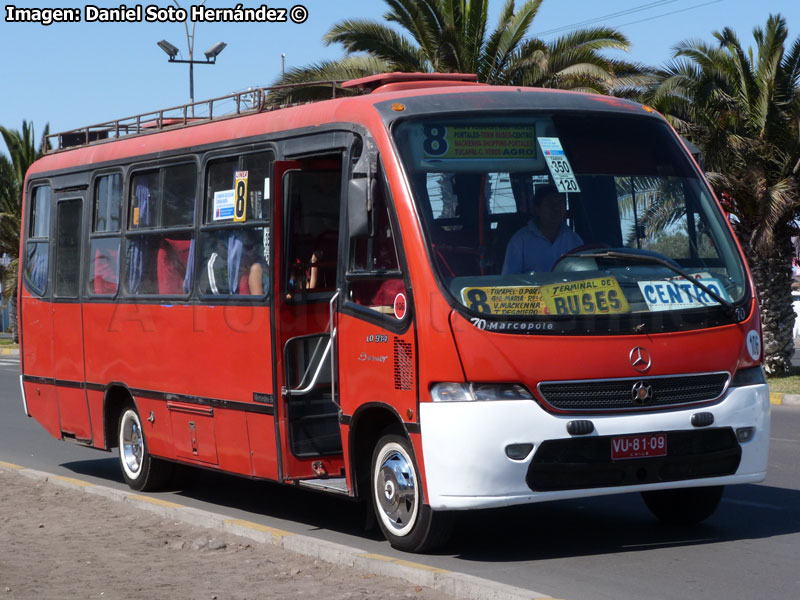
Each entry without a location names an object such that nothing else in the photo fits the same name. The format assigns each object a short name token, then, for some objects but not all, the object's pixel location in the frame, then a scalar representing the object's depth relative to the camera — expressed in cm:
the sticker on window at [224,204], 927
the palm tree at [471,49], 2209
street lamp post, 3272
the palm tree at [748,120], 2106
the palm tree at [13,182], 4003
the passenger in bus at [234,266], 885
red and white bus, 702
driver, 723
